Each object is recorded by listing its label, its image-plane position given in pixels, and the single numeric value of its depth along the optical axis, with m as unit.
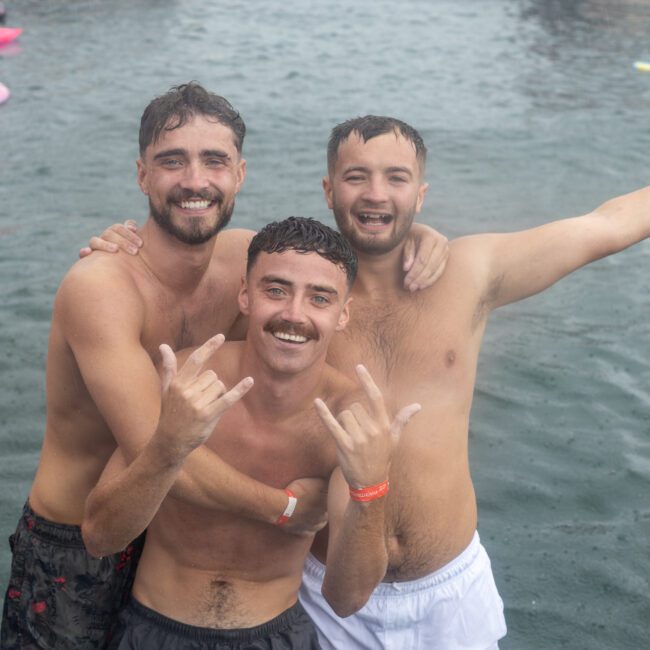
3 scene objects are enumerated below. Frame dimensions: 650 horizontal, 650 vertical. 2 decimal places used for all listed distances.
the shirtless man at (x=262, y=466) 3.28
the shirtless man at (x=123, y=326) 3.46
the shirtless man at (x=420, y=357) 3.76
